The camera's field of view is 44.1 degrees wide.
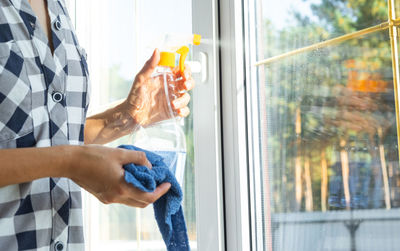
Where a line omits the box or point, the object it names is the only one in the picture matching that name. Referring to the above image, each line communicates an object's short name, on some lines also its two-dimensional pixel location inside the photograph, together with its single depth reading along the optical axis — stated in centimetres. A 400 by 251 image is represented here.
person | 78
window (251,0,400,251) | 84
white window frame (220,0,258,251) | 118
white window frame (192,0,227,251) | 121
